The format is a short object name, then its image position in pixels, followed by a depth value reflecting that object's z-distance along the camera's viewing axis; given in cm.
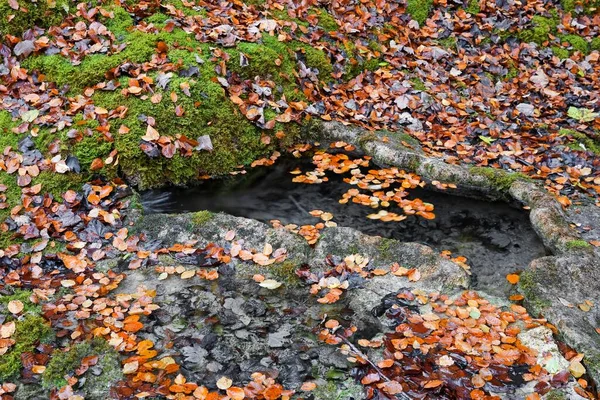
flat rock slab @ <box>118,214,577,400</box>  391
